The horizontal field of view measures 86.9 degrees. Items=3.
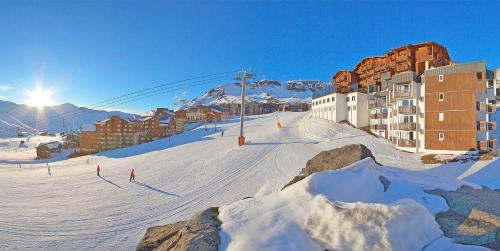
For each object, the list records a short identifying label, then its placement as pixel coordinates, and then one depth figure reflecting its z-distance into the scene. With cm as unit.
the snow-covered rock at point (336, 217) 575
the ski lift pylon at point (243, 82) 3845
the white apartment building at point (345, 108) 5091
